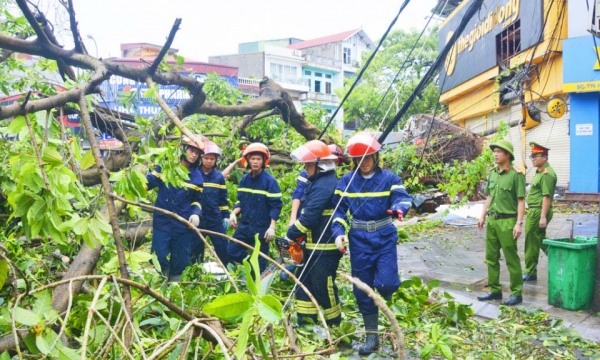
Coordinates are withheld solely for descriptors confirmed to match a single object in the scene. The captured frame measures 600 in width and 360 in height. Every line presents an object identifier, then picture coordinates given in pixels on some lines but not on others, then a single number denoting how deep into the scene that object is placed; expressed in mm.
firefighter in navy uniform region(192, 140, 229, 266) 6362
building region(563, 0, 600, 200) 13547
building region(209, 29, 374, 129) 44469
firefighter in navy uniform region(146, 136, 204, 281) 5766
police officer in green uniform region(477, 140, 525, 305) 5910
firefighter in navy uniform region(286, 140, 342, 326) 4766
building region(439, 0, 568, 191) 14609
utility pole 5238
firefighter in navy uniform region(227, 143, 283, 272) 5996
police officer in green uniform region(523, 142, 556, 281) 6668
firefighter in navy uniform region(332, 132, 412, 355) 4410
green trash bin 5348
